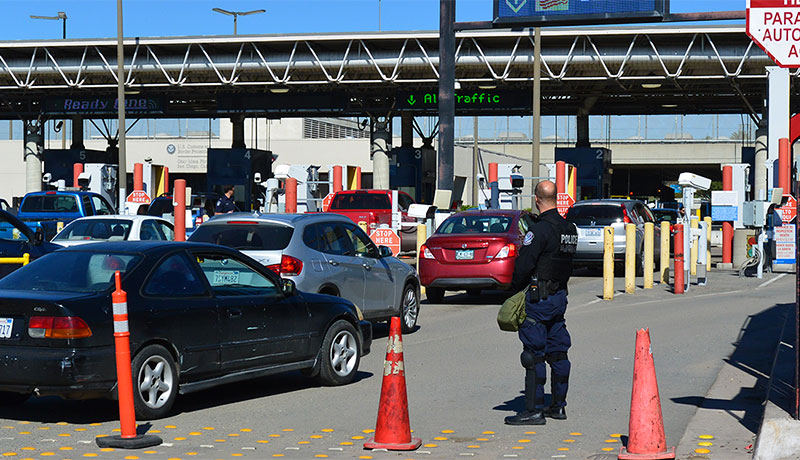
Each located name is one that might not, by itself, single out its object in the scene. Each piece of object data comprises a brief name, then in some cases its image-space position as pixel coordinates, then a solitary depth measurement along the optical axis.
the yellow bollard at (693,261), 25.38
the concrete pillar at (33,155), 53.57
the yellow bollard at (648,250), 22.64
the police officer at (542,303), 8.52
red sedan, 18.61
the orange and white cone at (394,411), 7.72
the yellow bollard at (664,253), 22.68
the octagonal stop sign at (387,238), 20.92
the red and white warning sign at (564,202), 27.75
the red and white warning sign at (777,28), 7.72
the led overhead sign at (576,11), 20.05
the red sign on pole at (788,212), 23.67
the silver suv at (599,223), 25.23
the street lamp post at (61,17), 57.38
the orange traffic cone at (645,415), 7.32
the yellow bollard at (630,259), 20.95
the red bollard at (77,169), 38.91
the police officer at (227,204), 22.14
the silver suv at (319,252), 12.88
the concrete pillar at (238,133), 53.12
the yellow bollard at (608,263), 19.88
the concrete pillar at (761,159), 45.16
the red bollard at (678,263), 20.83
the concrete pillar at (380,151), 49.38
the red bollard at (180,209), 23.50
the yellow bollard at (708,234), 24.73
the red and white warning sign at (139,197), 30.62
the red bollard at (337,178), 34.72
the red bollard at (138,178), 33.41
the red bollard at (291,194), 27.33
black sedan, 8.35
